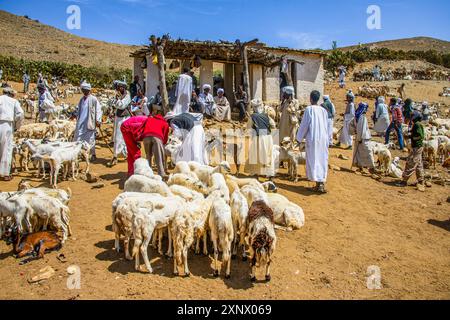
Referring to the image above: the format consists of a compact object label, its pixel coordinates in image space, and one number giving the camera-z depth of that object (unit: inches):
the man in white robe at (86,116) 372.8
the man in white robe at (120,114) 369.7
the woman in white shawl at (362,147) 417.4
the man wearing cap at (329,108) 471.2
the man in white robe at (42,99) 550.7
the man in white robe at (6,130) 335.9
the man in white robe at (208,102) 613.6
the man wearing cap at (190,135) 317.1
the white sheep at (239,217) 201.6
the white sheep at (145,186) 225.0
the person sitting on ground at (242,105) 646.4
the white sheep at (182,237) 188.4
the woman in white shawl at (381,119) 633.6
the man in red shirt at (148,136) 298.2
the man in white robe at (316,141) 330.0
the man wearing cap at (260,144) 335.3
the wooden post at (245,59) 596.7
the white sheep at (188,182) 245.1
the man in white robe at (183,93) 360.2
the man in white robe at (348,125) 507.0
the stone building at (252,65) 627.5
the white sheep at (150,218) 186.9
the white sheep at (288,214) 252.5
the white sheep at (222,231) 187.9
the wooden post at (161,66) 496.7
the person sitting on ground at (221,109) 619.8
